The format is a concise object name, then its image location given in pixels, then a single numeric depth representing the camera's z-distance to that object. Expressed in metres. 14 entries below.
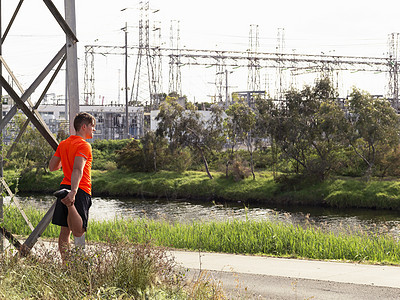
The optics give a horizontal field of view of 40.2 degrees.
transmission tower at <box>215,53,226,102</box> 54.19
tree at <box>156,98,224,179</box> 35.53
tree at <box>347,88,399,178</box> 30.31
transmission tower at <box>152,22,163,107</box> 52.12
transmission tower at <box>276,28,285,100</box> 55.14
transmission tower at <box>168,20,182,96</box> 54.00
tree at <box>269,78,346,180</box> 31.74
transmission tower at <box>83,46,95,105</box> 55.00
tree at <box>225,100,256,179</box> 33.62
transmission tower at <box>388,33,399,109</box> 57.56
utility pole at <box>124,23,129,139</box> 47.88
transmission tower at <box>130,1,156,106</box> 51.16
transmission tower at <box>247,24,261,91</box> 54.81
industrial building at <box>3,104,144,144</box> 53.28
